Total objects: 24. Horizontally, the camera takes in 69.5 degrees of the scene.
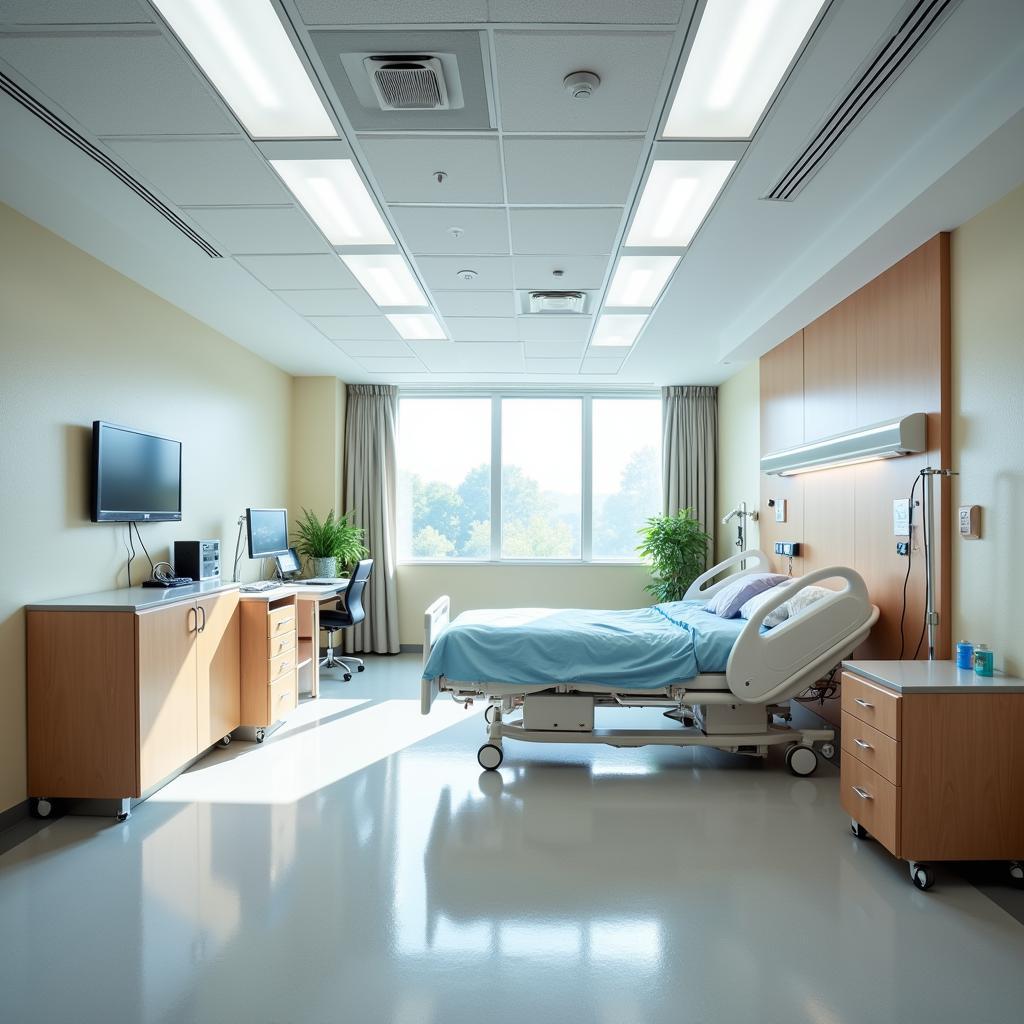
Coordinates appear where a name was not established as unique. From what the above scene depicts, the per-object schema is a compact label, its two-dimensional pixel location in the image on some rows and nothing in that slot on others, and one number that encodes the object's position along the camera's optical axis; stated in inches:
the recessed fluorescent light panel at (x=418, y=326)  208.0
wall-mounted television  153.8
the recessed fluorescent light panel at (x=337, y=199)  123.3
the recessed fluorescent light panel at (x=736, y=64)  87.4
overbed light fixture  139.7
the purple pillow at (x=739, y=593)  182.5
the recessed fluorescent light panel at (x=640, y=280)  166.2
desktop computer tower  178.1
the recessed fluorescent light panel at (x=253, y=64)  87.4
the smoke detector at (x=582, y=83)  96.3
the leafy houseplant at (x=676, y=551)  280.8
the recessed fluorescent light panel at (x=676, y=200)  122.7
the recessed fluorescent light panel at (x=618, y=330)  207.9
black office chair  248.1
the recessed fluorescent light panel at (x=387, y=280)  166.4
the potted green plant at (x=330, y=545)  268.7
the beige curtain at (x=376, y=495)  297.9
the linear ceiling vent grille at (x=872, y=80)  84.8
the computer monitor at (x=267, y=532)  229.9
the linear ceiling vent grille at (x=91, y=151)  99.1
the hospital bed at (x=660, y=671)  153.9
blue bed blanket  157.2
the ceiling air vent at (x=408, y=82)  94.0
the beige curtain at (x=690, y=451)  302.4
